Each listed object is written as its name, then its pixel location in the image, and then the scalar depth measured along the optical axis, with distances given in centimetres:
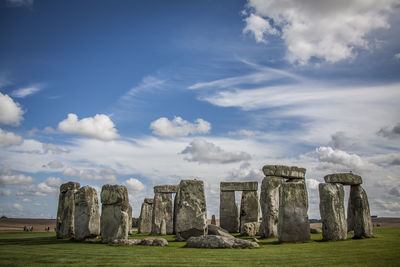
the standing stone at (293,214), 1381
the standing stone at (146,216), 2508
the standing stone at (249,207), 2223
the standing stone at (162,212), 2243
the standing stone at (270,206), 1670
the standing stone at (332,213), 1439
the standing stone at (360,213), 1502
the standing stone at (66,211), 1652
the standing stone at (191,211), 1470
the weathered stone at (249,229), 1828
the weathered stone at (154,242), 1274
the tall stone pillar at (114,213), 1384
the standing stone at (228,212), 2348
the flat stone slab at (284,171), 1753
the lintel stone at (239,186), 2289
